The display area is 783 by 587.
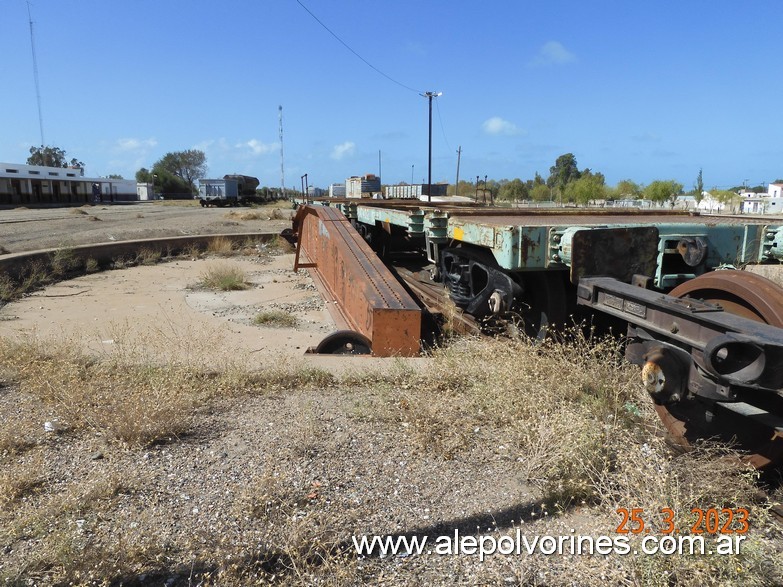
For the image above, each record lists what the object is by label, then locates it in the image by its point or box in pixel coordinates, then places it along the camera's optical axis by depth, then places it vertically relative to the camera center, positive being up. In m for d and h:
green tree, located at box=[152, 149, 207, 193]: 122.62 +7.66
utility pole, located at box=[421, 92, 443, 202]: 33.88 +6.12
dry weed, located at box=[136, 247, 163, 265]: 14.88 -1.51
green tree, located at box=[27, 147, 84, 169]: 104.12 +8.12
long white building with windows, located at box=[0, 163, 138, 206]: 49.78 +1.32
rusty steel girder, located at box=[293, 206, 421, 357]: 5.43 -1.03
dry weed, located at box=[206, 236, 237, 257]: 16.69 -1.43
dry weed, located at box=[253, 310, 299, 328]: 8.27 -1.77
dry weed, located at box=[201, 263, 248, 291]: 11.20 -1.61
